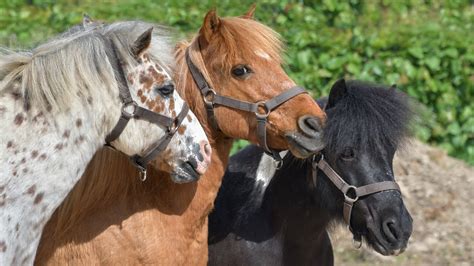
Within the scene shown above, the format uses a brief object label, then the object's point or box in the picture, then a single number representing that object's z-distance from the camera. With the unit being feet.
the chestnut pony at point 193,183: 26.81
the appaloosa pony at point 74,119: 23.72
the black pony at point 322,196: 28.55
